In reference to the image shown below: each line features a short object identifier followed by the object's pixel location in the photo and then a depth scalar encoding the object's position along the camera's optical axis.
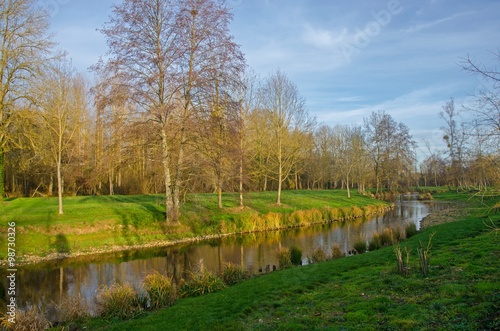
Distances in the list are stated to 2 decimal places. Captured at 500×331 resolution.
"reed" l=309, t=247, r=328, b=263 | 14.69
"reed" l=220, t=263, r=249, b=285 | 11.74
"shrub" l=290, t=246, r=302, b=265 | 14.73
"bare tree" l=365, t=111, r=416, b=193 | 50.59
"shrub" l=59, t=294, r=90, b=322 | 8.55
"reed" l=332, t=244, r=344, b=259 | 15.16
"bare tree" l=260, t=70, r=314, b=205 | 32.56
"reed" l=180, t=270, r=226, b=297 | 10.47
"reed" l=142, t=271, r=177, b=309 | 9.56
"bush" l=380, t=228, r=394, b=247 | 17.30
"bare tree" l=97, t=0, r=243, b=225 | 20.47
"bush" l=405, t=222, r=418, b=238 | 18.77
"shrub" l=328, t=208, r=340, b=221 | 30.78
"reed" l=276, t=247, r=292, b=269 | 13.86
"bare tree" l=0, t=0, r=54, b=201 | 21.44
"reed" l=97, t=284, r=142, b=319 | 8.77
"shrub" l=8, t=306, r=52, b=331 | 7.50
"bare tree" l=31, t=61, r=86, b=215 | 20.41
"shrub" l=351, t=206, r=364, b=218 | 33.41
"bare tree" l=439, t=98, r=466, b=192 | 46.16
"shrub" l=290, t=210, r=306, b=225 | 27.49
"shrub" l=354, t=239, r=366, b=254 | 16.36
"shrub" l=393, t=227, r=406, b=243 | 17.66
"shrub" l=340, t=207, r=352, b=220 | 32.19
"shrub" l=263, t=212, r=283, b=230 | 25.56
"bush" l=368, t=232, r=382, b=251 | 16.75
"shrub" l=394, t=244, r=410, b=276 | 9.19
